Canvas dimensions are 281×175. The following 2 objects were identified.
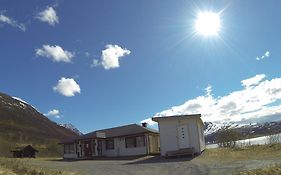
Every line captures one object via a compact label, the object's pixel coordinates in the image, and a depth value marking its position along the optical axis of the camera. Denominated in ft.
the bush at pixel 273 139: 71.47
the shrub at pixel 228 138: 80.49
